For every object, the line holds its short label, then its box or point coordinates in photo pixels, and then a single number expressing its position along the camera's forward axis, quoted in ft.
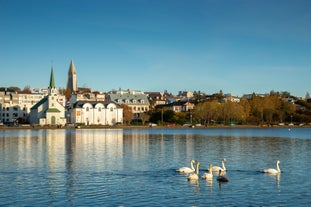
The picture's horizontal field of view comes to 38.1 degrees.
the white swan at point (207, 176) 90.74
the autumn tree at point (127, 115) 481.05
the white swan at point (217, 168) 101.61
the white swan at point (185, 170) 100.37
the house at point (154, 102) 619.91
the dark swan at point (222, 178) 88.78
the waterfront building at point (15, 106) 510.58
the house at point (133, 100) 556.92
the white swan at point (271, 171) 99.55
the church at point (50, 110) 433.48
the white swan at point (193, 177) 89.88
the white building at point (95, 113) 454.81
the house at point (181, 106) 558.97
